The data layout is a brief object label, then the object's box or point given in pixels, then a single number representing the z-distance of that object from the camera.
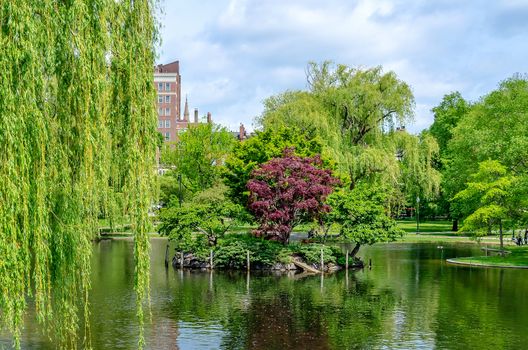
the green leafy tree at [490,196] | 45.94
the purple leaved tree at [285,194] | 43.41
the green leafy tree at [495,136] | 52.66
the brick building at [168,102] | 128.25
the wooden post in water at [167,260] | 45.44
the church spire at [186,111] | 165.06
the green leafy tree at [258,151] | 52.66
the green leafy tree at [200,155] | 79.56
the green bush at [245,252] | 43.66
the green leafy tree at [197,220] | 44.41
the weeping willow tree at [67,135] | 11.41
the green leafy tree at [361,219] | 43.44
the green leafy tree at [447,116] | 88.12
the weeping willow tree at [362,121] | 58.00
